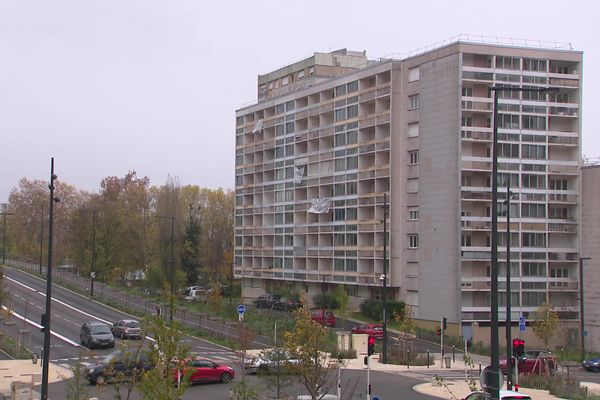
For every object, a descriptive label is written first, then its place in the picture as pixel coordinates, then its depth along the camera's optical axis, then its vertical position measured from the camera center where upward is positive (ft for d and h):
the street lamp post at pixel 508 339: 90.83 -10.87
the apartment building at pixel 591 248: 214.28 -0.47
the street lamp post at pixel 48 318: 83.41 -8.33
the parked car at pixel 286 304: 248.50 -18.47
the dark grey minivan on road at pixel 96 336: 158.30 -18.36
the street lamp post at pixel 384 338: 137.60 -16.72
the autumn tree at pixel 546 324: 168.04 -16.38
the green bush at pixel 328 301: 250.59 -17.80
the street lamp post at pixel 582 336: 172.65 -19.43
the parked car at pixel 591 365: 163.53 -23.78
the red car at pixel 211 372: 114.83 -18.41
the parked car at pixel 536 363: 130.93 -19.37
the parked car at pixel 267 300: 263.64 -18.47
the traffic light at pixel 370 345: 96.90 -11.97
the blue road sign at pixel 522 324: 137.07 -13.13
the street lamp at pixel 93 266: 252.67 -7.89
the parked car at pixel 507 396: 76.07 -14.05
